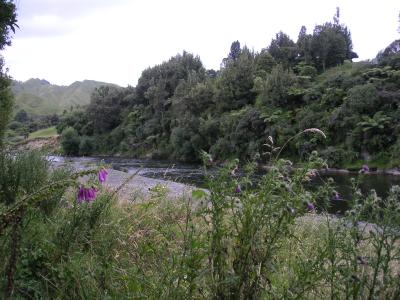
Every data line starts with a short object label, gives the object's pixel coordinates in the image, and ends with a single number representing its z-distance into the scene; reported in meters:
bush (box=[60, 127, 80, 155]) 64.94
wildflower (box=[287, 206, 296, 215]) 1.92
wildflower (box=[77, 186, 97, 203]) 2.31
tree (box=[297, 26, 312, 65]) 56.28
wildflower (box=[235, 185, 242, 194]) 2.18
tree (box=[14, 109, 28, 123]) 109.78
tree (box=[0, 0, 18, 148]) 11.08
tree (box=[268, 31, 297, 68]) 59.56
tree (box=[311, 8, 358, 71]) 56.03
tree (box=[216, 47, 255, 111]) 52.06
